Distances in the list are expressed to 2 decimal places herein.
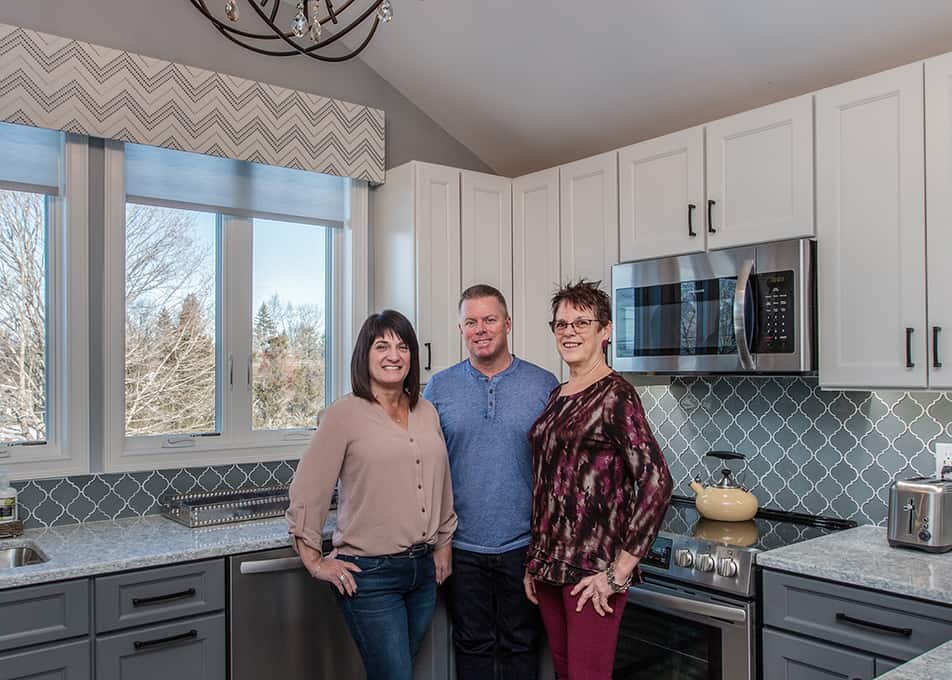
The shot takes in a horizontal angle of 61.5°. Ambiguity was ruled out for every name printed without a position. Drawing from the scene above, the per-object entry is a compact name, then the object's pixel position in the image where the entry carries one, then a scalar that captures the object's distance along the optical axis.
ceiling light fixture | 1.24
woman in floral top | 1.90
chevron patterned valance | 2.56
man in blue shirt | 2.20
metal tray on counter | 2.62
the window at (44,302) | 2.67
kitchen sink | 2.37
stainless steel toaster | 2.10
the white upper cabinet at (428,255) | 3.12
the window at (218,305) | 2.88
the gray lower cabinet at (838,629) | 1.84
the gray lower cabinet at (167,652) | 2.16
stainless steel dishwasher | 2.37
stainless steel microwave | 2.35
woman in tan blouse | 2.10
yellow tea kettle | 2.60
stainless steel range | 2.17
